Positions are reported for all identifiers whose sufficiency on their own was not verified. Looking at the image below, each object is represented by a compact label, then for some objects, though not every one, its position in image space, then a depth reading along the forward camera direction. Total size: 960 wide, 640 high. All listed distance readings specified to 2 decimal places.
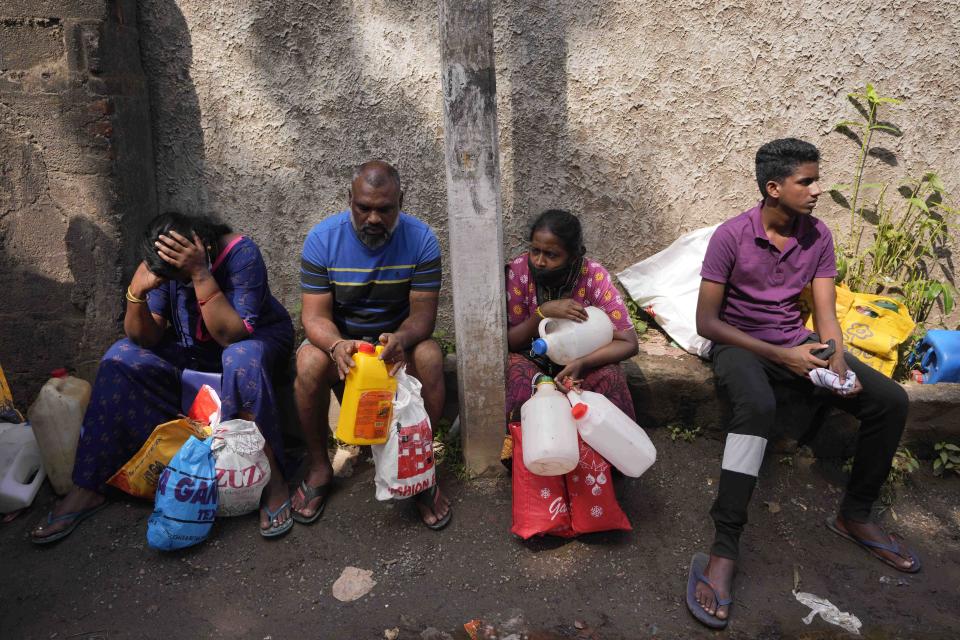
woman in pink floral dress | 3.03
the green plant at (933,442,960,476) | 3.40
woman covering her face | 3.00
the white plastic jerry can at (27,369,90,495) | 3.29
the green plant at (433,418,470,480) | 3.46
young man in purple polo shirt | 2.74
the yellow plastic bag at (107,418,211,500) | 3.05
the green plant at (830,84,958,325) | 3.79
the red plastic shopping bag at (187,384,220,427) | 3.14
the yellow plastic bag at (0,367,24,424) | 3.41
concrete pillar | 2.87
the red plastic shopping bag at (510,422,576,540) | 2.89
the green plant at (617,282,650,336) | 3.96
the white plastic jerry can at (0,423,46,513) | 3.19
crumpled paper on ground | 2.59
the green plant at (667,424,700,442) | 3.58
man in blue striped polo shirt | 3.11
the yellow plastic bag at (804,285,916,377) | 3.37
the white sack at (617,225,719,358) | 3.71
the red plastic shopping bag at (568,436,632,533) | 2.87
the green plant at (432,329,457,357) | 3.86
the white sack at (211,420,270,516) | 2.97
